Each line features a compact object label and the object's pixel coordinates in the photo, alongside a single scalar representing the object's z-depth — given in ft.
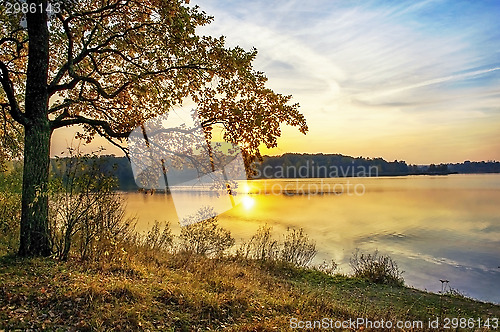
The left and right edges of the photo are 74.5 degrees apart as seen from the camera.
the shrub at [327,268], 50.48
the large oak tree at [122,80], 26.50
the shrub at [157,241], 43.73
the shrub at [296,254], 54.24
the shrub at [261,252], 52.75
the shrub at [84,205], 28.30
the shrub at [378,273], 47.50
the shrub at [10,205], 36.25
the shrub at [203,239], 46.03
